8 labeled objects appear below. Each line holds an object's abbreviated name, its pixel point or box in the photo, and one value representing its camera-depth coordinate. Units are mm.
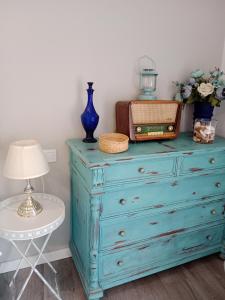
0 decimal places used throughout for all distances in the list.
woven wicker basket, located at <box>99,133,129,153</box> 1548
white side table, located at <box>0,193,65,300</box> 1427
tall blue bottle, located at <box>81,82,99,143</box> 1721
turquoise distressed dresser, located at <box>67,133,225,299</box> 1542
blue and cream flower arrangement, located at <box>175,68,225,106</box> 1920
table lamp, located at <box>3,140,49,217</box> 1424
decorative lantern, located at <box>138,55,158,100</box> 1929
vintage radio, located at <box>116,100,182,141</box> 1744
